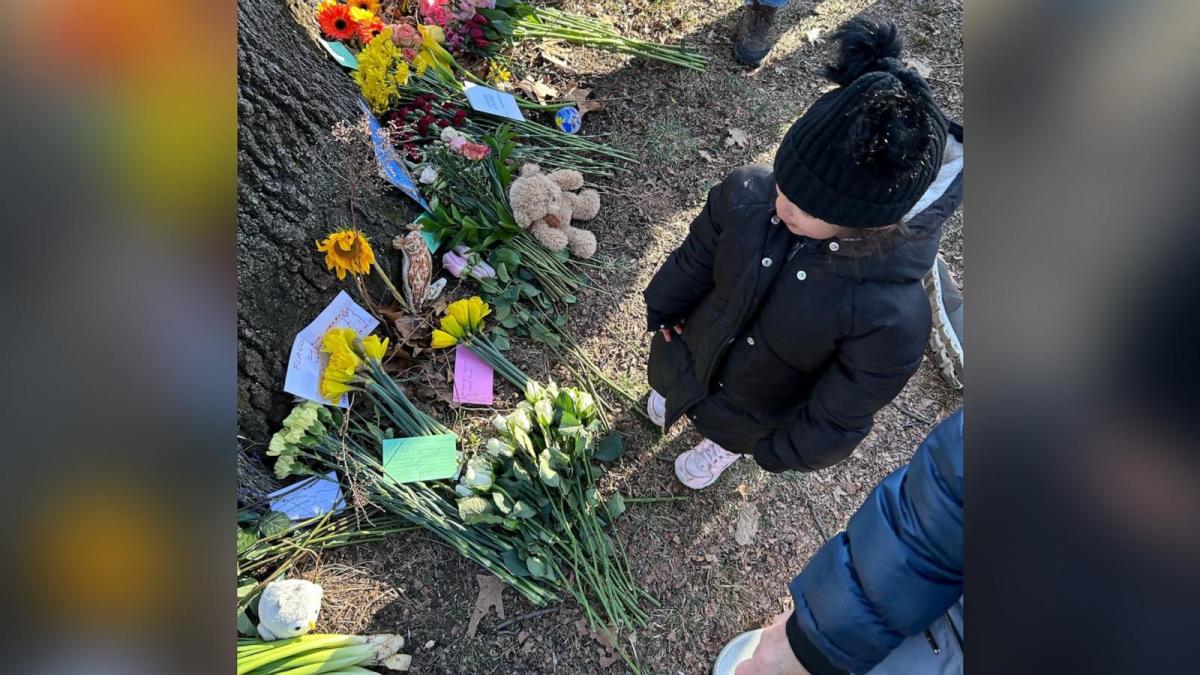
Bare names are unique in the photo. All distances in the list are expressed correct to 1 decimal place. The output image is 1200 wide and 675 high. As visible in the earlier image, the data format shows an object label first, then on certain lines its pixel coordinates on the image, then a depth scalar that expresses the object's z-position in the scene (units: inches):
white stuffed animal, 69.4
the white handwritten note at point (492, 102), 108.7
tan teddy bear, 97.7
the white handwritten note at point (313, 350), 83.1
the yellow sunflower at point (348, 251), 76.9
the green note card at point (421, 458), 82.7
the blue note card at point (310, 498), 79.7
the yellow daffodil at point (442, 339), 88.0
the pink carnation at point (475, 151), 98.2
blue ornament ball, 117.7
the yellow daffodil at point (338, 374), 80.5
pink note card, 92.4
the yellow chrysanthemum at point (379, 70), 92.9
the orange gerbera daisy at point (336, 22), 101.6
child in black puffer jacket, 44.9
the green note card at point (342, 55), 101.1
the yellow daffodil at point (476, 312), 88.6
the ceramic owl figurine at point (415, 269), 94.7
